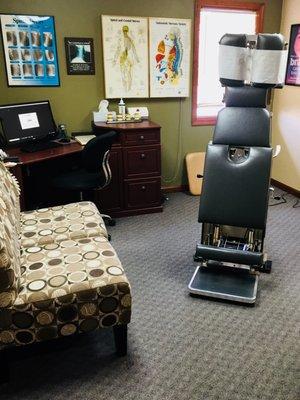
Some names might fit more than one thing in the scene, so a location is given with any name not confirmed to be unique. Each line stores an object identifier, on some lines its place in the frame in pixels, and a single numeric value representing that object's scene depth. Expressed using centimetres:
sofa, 160
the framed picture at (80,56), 351
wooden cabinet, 349
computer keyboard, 316
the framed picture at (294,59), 389
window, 391
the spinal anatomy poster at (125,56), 357
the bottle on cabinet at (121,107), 375
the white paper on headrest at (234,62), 235
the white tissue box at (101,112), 367
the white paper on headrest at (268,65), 230
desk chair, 302
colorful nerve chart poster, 374
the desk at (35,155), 282
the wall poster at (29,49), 331
